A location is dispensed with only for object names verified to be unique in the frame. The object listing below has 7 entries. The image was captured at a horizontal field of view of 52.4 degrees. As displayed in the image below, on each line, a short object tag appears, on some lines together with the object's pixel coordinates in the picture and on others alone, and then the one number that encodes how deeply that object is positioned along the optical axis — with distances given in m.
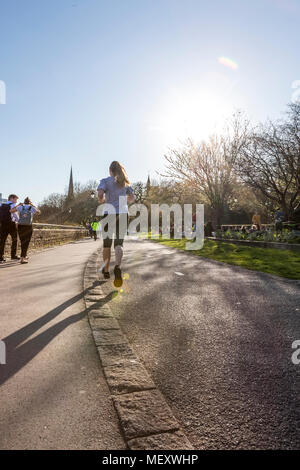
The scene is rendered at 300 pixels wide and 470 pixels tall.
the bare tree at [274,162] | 18.83
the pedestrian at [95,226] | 24.10
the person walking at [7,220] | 8.59
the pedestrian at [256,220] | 19.79
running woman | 5.25
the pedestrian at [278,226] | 16.25
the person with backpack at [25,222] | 8.44
